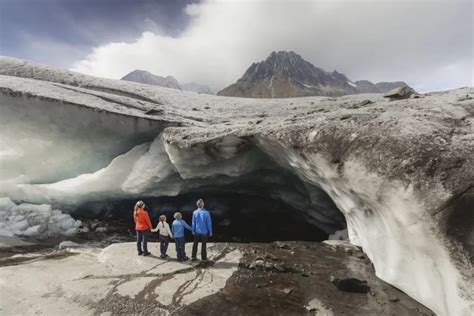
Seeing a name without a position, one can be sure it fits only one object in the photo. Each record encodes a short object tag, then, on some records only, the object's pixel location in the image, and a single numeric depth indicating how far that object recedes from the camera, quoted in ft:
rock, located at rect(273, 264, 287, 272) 24.49
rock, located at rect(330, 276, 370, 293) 21.38
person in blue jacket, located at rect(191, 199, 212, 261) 25.95
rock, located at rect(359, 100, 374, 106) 40.07
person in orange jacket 27.25
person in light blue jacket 26.02
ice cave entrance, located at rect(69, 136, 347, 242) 42.52
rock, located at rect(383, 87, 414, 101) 39.09
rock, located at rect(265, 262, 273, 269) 24.71
